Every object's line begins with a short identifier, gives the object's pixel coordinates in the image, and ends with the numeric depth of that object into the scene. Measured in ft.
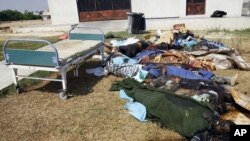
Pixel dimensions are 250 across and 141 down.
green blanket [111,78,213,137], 12.14
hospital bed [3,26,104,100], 15.78
